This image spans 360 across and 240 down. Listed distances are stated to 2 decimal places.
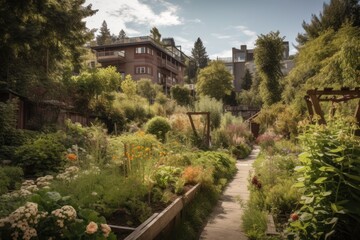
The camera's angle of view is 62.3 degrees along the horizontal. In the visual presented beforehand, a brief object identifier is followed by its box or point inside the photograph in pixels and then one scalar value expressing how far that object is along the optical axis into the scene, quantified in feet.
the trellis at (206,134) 44.76
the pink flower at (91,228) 7.94
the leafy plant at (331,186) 10.35
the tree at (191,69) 227.40
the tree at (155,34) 153.69
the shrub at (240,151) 48.96
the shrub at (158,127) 44.19
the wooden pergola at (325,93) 17.19
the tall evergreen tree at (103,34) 234.68
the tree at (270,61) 86.53
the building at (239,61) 218.38
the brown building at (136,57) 128.26
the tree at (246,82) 180.24
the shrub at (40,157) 24.00
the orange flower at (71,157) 18.52
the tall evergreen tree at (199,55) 237.86
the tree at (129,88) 85.30
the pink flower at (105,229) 8.64
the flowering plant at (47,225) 7.64
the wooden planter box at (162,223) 11.51
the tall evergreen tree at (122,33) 281.02
